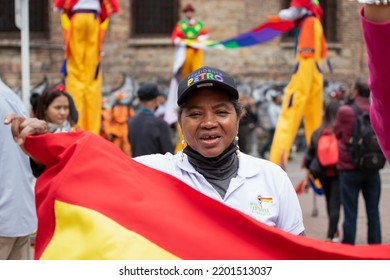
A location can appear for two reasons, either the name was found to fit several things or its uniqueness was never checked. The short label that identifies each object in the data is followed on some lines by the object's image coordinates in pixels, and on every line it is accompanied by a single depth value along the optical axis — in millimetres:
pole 6824
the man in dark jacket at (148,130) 8180
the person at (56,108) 6086
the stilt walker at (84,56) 9547
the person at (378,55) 1815
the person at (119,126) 13226
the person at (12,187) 4648
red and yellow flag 2602
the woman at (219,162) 3158
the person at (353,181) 8164
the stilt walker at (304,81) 10742
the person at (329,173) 8812
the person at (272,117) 19328
